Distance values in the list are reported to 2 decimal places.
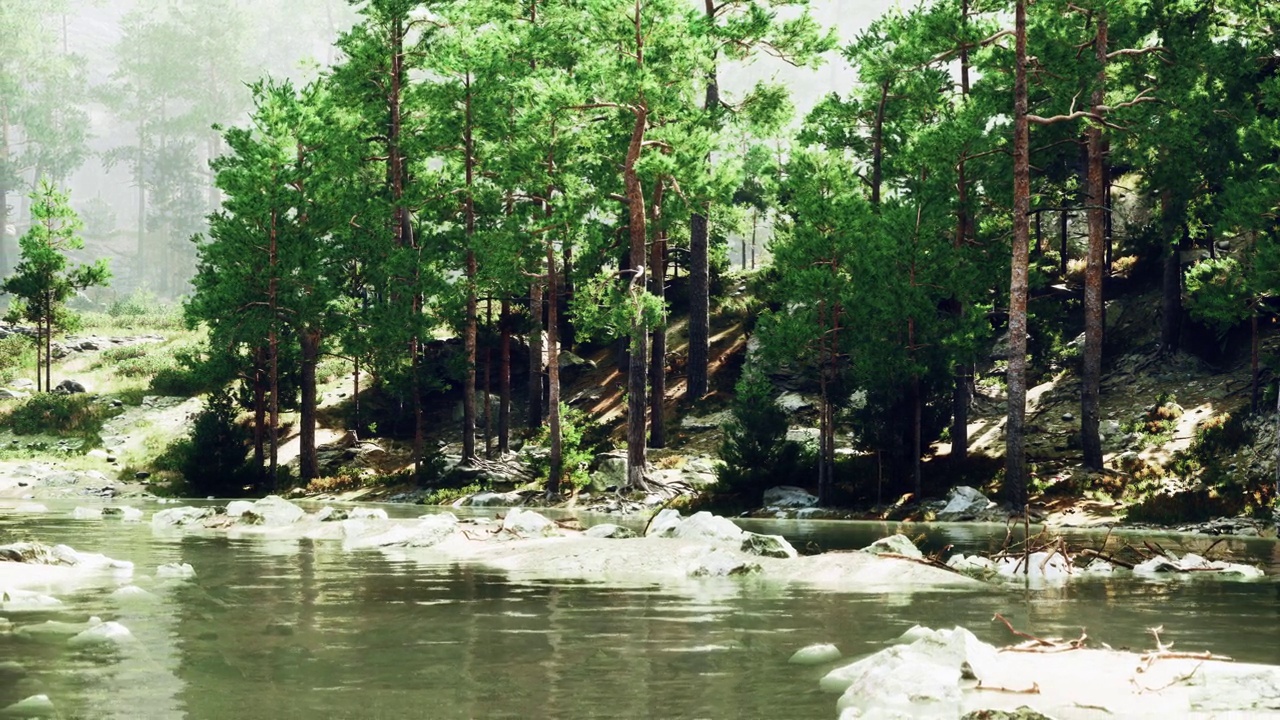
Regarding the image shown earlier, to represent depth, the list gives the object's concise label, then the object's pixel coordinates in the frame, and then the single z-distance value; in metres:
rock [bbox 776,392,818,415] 36.81
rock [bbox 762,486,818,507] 29.17
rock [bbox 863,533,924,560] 16.94
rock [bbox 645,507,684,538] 20.64
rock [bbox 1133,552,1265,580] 16.16
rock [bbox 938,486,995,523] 26.64
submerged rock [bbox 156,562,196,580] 15.07
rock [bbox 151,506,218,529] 24.61
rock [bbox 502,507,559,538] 20.95
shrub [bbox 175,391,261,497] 35.72
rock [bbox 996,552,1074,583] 15.79
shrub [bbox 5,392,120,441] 42.62
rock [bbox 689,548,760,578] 15.92
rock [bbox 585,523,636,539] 20.09
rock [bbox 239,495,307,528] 25.00
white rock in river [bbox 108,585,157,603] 12.76
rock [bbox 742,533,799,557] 17.59
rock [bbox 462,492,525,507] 32.47
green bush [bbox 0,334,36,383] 49.53
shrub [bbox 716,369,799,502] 29.88
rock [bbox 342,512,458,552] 20.30
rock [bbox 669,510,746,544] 19.12
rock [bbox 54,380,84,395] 46.72
